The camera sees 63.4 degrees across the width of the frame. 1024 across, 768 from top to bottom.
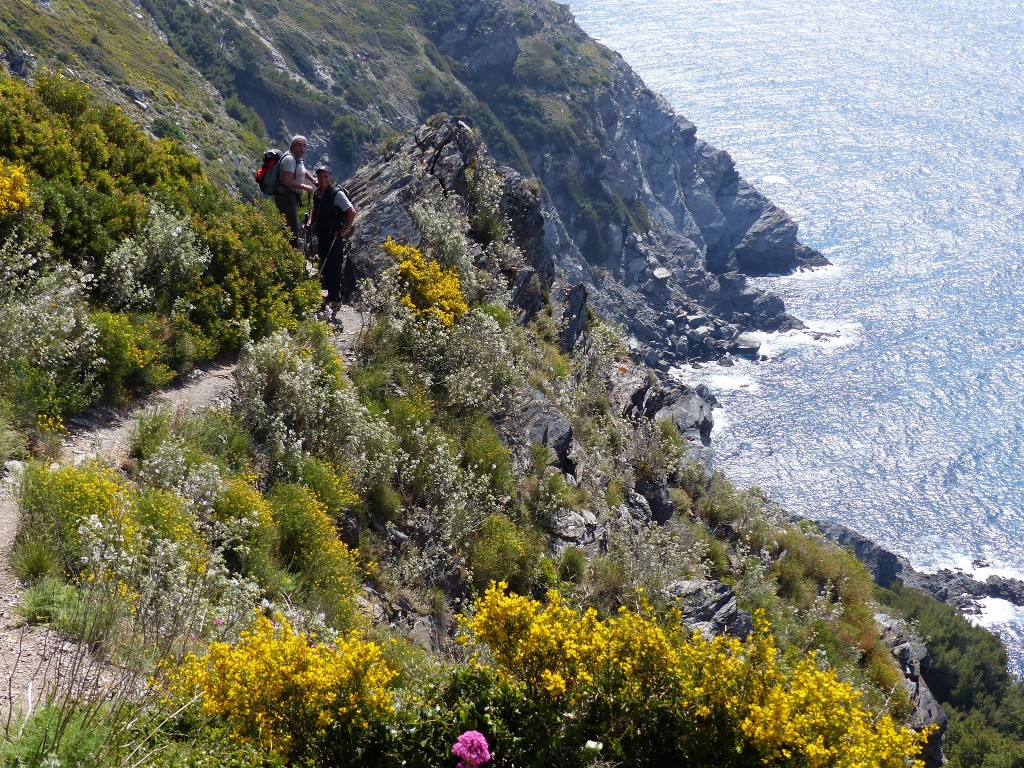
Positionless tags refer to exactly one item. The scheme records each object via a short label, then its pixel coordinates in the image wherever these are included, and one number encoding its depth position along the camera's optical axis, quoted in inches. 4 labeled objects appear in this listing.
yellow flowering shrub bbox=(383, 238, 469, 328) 526.3
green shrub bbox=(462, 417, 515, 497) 450.6
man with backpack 515.2
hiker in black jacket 518.3
